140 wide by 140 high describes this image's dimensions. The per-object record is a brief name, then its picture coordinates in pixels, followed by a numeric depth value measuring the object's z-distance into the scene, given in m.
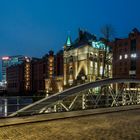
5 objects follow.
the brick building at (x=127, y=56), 42.63
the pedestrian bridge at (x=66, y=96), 9.86
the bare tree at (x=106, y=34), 26.80
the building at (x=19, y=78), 83.76
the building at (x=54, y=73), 58.59
